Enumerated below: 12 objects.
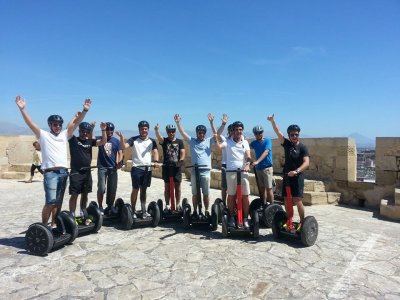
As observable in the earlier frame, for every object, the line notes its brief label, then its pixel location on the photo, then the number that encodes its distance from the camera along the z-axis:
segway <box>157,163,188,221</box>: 6.47
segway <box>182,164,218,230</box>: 6.13
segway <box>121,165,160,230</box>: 6.15
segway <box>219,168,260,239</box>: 5.59
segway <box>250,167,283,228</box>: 6.31
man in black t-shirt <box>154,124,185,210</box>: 6.46
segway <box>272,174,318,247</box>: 5.32
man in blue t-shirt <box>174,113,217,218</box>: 6.28
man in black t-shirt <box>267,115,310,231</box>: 5.45
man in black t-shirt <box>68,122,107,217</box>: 5.82
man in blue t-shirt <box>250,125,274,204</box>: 6.90
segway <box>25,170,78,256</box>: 4.76
